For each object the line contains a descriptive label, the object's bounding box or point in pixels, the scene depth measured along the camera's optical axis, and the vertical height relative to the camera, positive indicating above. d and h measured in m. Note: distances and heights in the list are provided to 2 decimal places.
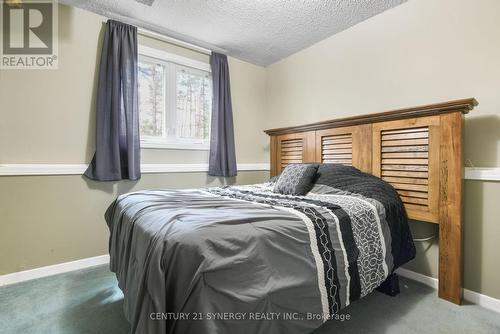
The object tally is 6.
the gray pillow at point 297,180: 2.02 -0.14
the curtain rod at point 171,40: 2.58 +1.34
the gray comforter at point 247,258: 0.83 -0.40
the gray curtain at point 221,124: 3.04 +0.48
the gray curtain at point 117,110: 2.30 +0.50
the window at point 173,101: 2.70 +0.71
